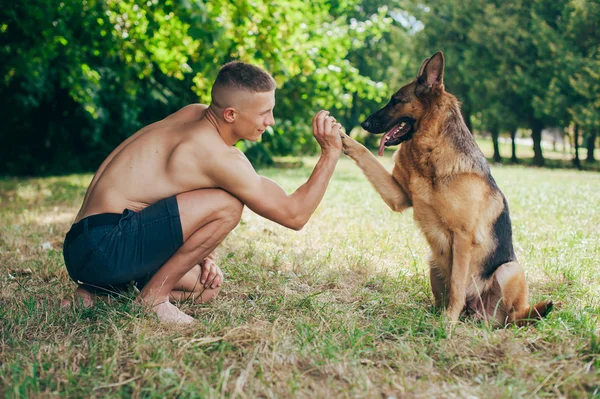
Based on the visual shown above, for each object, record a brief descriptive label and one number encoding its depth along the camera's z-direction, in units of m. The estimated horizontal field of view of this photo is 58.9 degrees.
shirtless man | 3.29
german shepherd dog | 3.51
